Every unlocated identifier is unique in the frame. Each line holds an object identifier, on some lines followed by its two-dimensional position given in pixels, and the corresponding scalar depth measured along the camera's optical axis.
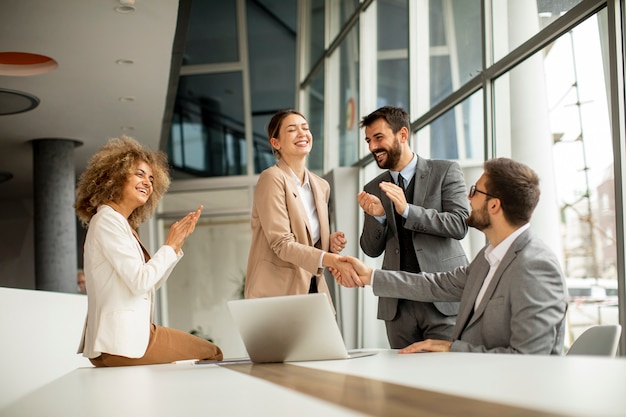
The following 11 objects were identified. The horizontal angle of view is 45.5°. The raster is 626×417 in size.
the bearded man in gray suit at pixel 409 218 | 3.20
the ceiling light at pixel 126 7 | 5.94
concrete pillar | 9.70
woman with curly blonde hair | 2.64
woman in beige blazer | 3.16
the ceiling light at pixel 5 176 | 12.37
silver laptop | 2.05
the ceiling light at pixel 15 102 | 8.09
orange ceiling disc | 7.37
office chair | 1.92
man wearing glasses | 2.19
